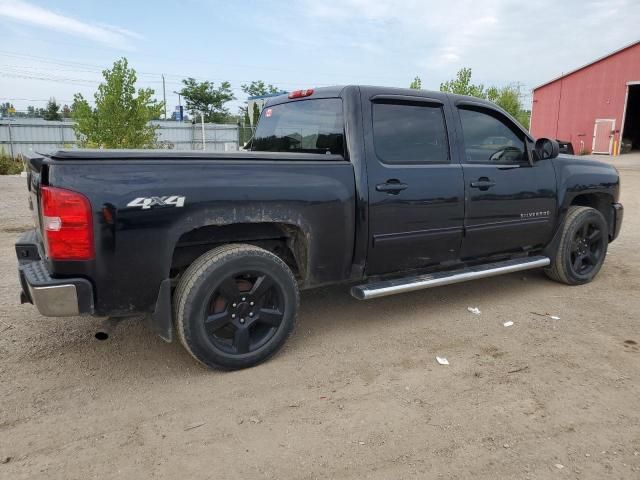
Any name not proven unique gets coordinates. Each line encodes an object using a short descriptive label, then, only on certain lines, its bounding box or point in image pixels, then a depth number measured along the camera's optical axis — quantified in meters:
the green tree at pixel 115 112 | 13.05
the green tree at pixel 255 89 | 62.03
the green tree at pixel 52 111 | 57.47
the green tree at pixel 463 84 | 19.53
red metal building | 27.05
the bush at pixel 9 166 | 17.23
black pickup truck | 2.86
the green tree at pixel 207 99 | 52.19
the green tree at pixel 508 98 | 32.53
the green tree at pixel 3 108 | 50.69
